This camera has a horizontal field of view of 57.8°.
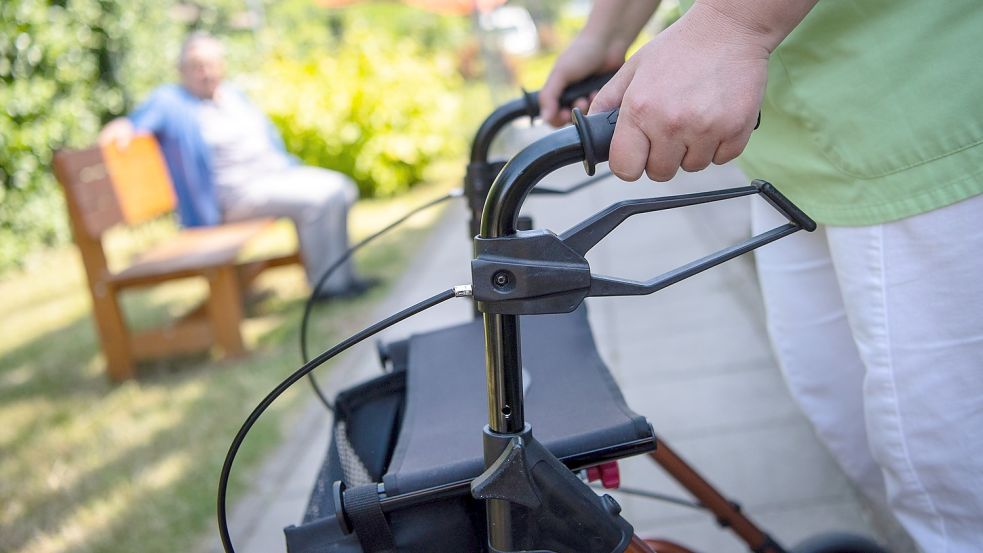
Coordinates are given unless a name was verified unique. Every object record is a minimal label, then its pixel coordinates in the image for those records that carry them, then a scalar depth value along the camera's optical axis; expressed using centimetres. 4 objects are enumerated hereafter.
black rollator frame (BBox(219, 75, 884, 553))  83
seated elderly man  482
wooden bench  403
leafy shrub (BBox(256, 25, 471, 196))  765
